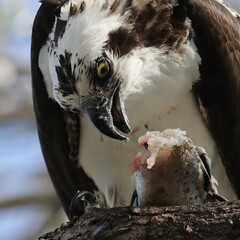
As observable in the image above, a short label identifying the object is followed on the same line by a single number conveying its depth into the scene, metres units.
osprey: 7.19
